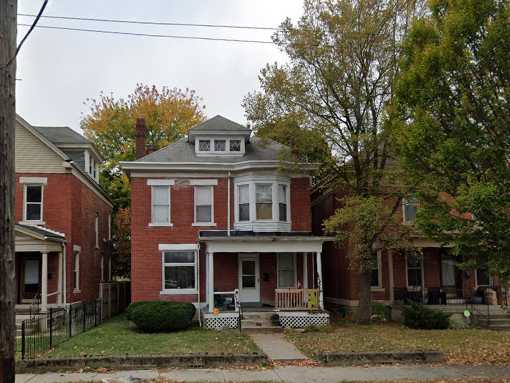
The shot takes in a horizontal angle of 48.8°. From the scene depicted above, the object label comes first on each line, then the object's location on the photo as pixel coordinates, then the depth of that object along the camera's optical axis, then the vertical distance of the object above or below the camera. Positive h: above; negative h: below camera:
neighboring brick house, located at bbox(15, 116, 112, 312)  24.09 +1.69
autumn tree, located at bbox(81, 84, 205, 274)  43.81 +10.16
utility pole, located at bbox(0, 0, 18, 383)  6.70 +0.81
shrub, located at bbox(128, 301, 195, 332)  20.30 -2.43
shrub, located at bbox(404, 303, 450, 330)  21.44 -2.86
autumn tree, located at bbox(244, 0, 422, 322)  21.38 +6.13
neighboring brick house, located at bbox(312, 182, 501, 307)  25.52 -1.55
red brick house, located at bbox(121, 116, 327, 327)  24.02 +1.15
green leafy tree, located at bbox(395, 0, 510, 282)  11.71 +2.70
